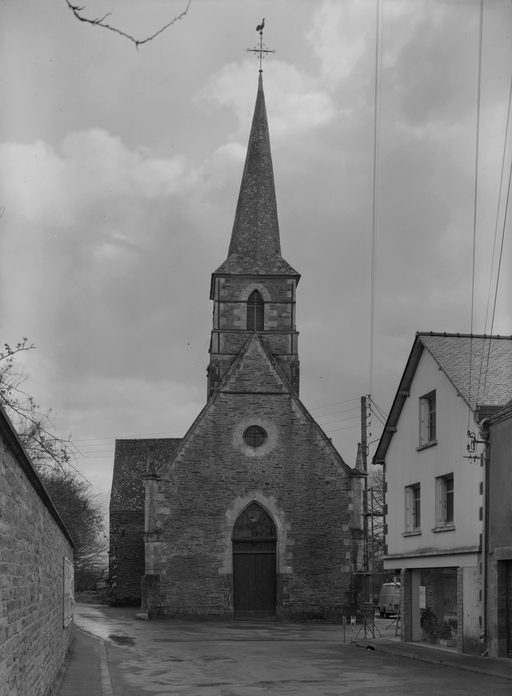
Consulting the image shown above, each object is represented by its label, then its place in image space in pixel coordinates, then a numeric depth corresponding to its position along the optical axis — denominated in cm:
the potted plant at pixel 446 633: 2233
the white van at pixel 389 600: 4316
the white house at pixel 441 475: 2042
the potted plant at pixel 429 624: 2370
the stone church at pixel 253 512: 3597
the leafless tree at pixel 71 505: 1720
